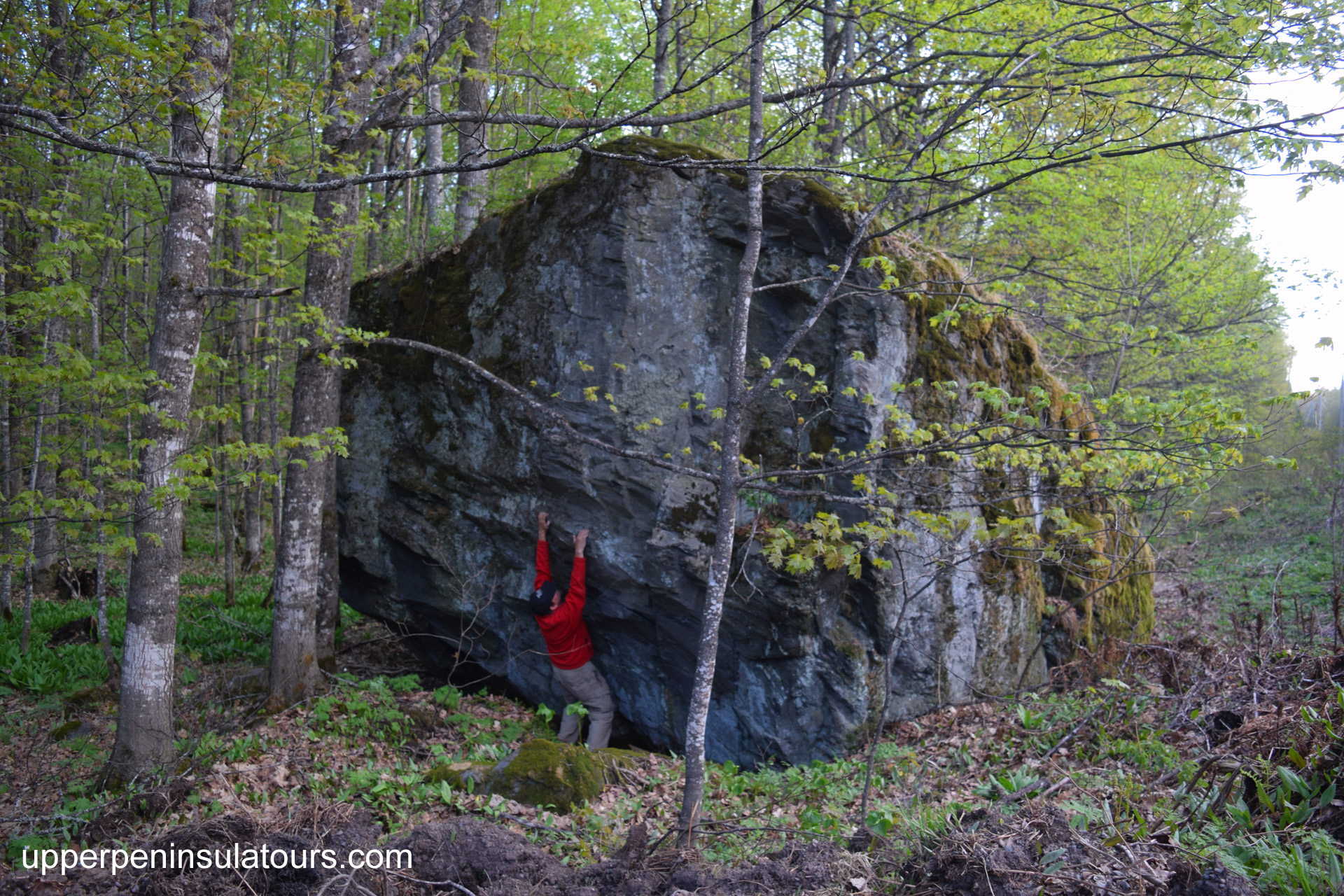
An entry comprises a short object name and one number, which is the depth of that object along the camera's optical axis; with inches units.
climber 247.3
